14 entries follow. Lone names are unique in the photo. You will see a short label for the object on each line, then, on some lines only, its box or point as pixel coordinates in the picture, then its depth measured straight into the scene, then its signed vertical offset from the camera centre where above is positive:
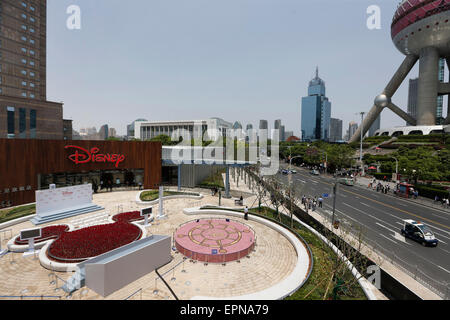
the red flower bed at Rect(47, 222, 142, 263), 13.45 -6.22
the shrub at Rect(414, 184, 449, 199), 31.05 -5.21
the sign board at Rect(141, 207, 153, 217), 19.05 -5.19
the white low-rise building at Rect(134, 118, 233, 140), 118.02 +13.84
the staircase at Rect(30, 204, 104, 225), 19.45 -6.06
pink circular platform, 14.21 -6.46
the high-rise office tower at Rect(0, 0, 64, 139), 52.97 +20.22
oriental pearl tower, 68.81 +36.90
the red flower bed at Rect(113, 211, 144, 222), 20.28 -6.13
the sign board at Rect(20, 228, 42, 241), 13.62 -5.27
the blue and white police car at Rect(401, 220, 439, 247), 17.36 -6.32
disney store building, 23.41 -1.90
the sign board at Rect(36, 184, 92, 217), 20.22 -4.78
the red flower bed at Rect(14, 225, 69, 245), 15.22 -6.30
